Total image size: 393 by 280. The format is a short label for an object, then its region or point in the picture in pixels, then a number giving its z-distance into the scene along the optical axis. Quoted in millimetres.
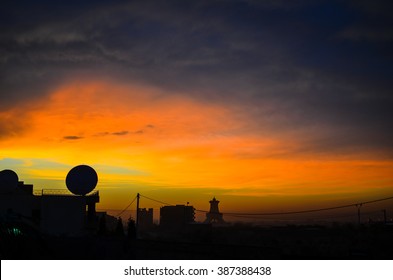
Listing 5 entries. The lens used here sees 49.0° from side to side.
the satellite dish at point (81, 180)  50781
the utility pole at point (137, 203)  56038
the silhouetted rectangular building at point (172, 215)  137125
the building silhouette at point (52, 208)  50000
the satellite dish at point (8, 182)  52406
